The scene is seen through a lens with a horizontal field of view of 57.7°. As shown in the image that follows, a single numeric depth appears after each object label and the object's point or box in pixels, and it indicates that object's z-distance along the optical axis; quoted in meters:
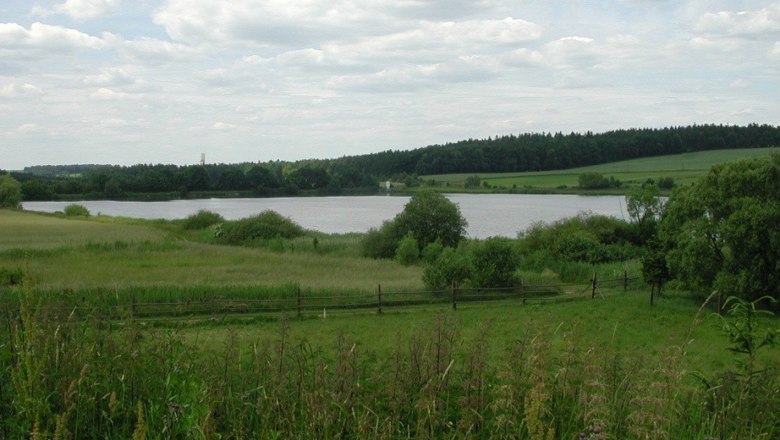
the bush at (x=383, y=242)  40.16
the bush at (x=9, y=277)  23.95
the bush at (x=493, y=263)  27.36
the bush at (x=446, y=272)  26.69
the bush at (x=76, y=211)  69.25
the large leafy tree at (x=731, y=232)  21.44
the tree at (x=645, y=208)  36.97
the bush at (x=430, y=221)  40.06
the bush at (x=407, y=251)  36.34
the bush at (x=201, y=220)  59.69
